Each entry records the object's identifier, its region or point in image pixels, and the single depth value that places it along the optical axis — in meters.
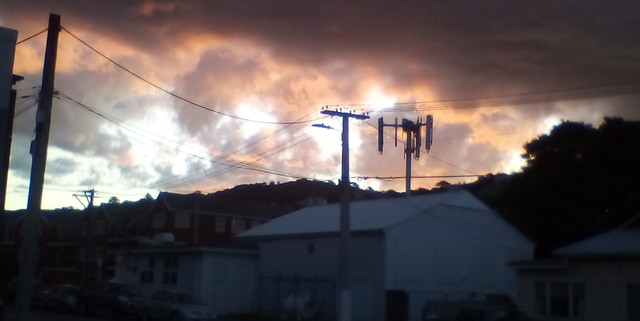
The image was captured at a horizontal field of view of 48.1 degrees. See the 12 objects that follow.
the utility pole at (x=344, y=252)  29.11
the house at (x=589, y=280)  24.88
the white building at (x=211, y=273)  40.06
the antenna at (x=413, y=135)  45.12
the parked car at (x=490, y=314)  20.88
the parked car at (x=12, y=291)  42.22
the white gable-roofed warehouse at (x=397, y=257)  35.28
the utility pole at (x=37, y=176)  16.66
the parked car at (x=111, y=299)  35.69
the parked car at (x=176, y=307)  30.94
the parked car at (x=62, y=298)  39.59
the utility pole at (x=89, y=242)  51.56
